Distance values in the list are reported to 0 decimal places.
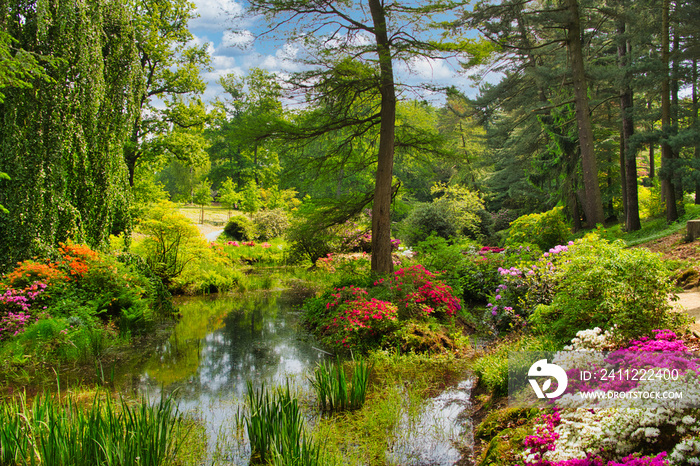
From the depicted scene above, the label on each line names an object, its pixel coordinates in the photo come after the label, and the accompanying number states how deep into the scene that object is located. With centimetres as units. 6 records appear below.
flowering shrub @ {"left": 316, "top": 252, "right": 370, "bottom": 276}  965
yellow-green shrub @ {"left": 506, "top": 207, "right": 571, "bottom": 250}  1193
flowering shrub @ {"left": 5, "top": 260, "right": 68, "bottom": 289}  623
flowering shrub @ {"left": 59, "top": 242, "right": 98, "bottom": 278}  663
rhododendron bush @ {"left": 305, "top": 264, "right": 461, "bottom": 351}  598
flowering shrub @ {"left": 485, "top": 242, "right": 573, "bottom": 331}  594
